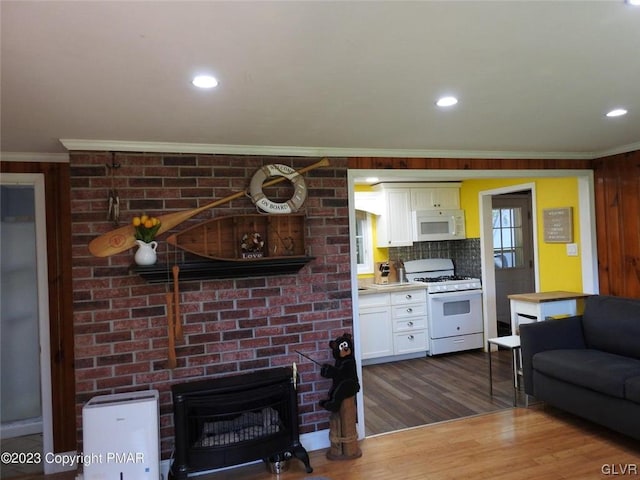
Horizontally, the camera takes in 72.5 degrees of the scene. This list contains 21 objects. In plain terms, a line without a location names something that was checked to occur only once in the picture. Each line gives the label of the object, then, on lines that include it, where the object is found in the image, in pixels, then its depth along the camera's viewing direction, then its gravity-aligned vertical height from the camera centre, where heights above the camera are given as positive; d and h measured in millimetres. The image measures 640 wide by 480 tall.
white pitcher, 2727 +39
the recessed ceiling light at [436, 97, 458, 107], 2236 +768
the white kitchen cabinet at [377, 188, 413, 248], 5574 +403
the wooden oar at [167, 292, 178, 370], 2822 -489
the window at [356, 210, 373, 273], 5793 +142
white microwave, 5637 +313
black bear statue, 3004 -844
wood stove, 2666 -1058
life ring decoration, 3055 +463
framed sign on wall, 4396 +202
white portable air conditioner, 2514 -1041
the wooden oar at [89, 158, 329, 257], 2793 +163
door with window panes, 6297 -45
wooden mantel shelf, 2756 -75
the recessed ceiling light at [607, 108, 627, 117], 2637 +795
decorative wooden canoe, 2984 +135
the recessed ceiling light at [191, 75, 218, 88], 1811 +751
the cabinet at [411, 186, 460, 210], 5676 +672
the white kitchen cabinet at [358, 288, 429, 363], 5117 -888
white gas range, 5329 -820
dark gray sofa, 2945 -894
